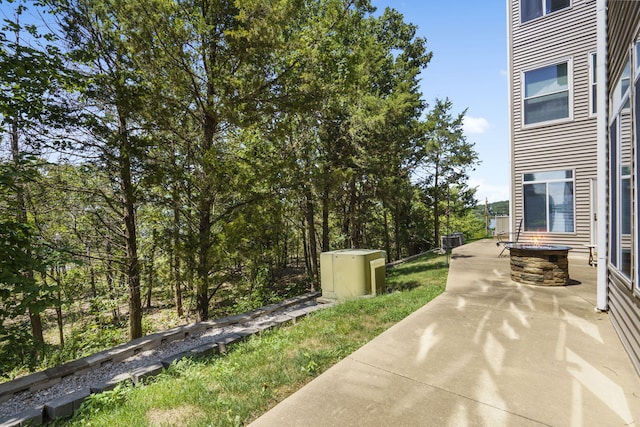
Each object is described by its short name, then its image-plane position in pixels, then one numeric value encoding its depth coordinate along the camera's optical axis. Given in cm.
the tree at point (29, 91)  427
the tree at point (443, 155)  1944
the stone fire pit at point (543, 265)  583
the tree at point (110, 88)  630
